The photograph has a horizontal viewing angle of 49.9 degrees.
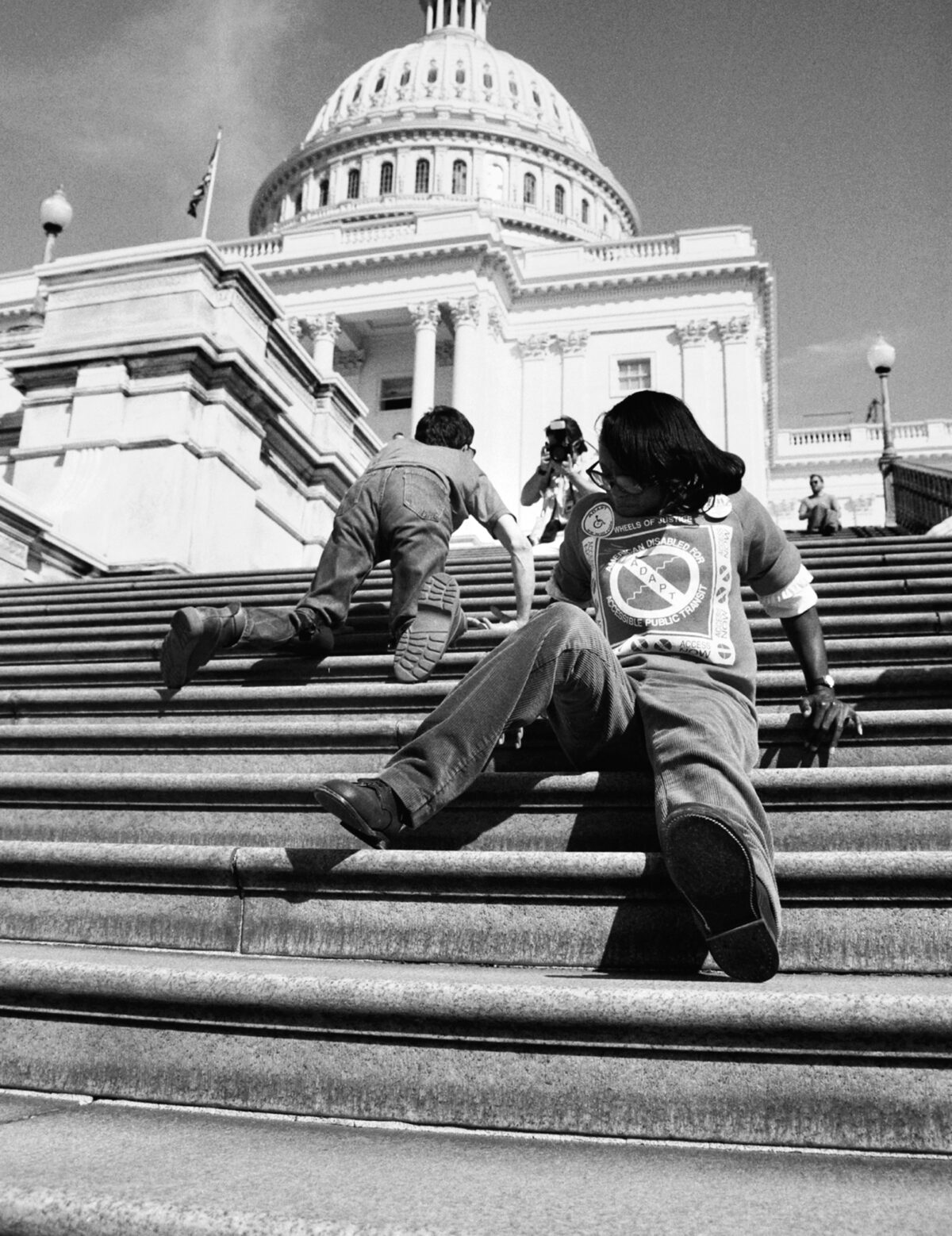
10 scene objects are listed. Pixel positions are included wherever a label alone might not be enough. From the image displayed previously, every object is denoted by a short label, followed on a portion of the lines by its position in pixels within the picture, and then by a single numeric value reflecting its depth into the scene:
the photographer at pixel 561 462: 6.88
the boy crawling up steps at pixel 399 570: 4.21
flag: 15.73
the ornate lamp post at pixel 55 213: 17.12
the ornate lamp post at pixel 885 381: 15.59
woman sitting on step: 1.99
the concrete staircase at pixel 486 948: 1.79
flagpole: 14.62
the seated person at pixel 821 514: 12.70
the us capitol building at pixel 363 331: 9.99
